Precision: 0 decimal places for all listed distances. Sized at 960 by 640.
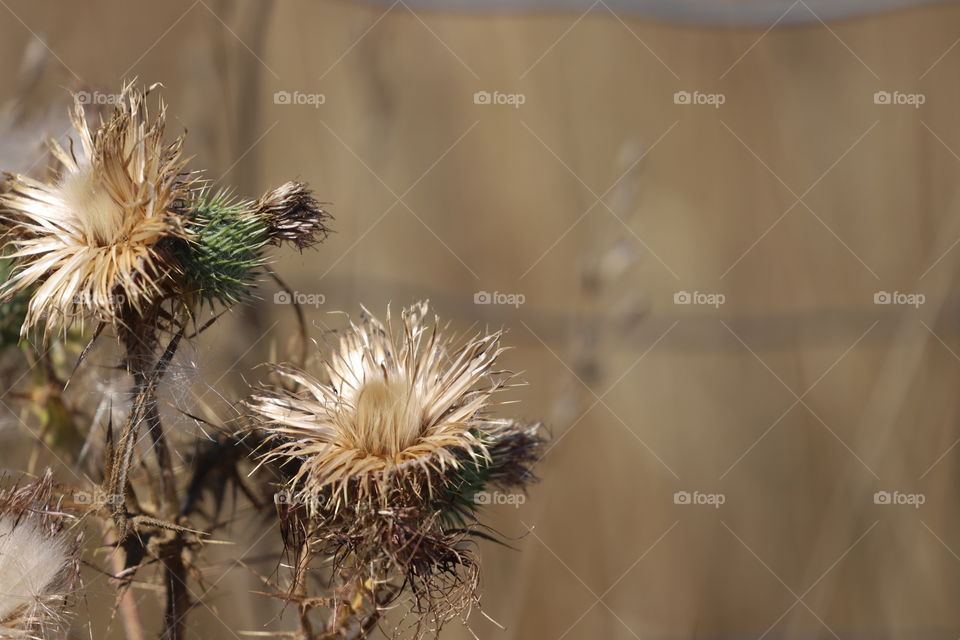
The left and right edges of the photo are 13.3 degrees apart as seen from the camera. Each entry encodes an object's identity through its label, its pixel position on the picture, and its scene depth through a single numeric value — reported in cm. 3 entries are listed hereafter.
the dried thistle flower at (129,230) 68
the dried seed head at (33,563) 68
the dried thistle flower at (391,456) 69
